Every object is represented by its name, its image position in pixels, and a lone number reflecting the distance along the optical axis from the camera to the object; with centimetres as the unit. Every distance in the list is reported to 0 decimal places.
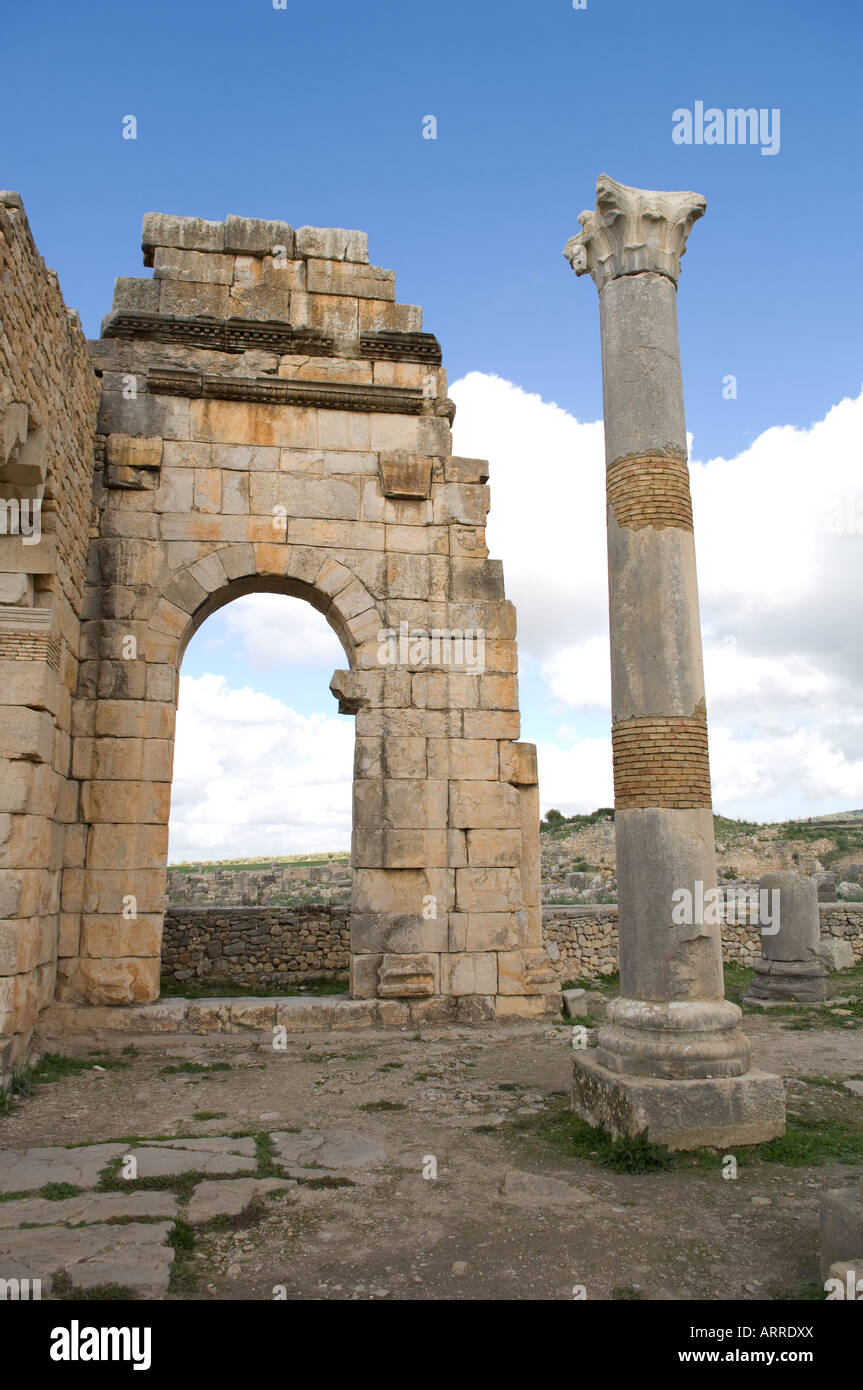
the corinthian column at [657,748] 499
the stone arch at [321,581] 866
